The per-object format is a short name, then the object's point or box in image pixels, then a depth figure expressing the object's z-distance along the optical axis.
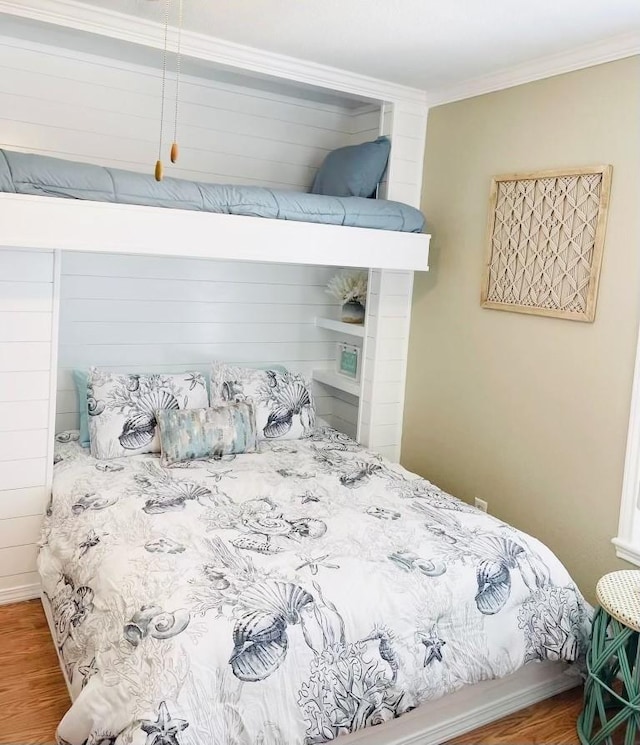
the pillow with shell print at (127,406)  3.17
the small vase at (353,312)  3.87
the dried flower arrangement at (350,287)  3.85
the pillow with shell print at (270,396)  3.54
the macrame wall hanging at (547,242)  2.80
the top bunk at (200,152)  2.65
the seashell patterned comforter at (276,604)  1.88
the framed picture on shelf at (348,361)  3.94
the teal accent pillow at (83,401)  3.28
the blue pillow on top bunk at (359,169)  3.47
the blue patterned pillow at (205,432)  3.18
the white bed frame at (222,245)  2.49
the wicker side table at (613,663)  2.18
